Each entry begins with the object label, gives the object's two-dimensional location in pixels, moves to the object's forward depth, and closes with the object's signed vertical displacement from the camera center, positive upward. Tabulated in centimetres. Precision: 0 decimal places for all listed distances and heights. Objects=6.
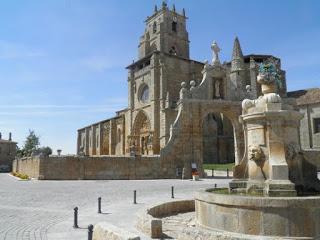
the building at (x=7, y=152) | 6756 +314
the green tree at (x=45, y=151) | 2724 +133
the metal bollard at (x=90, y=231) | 526 -104
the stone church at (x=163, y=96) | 4422 +943
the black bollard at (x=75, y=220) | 815 -133
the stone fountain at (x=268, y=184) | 617 -52
